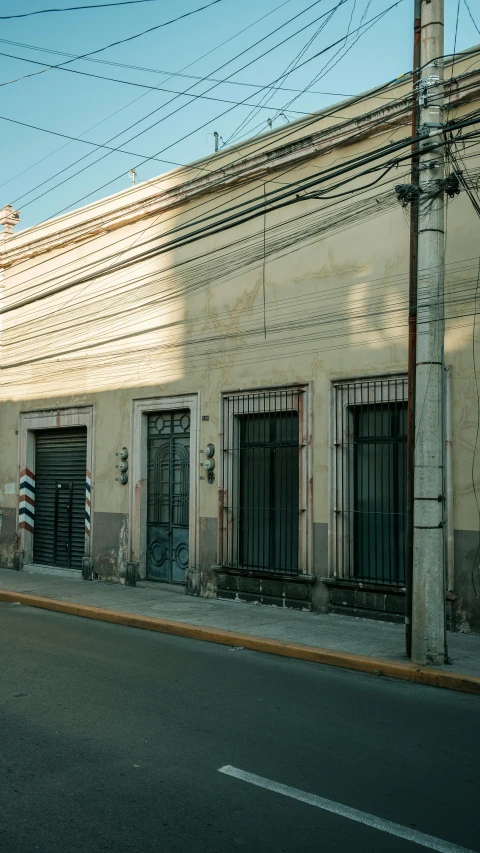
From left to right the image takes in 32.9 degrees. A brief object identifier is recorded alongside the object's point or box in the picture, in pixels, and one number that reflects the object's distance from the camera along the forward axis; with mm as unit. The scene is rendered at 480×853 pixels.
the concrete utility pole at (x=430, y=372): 8242
